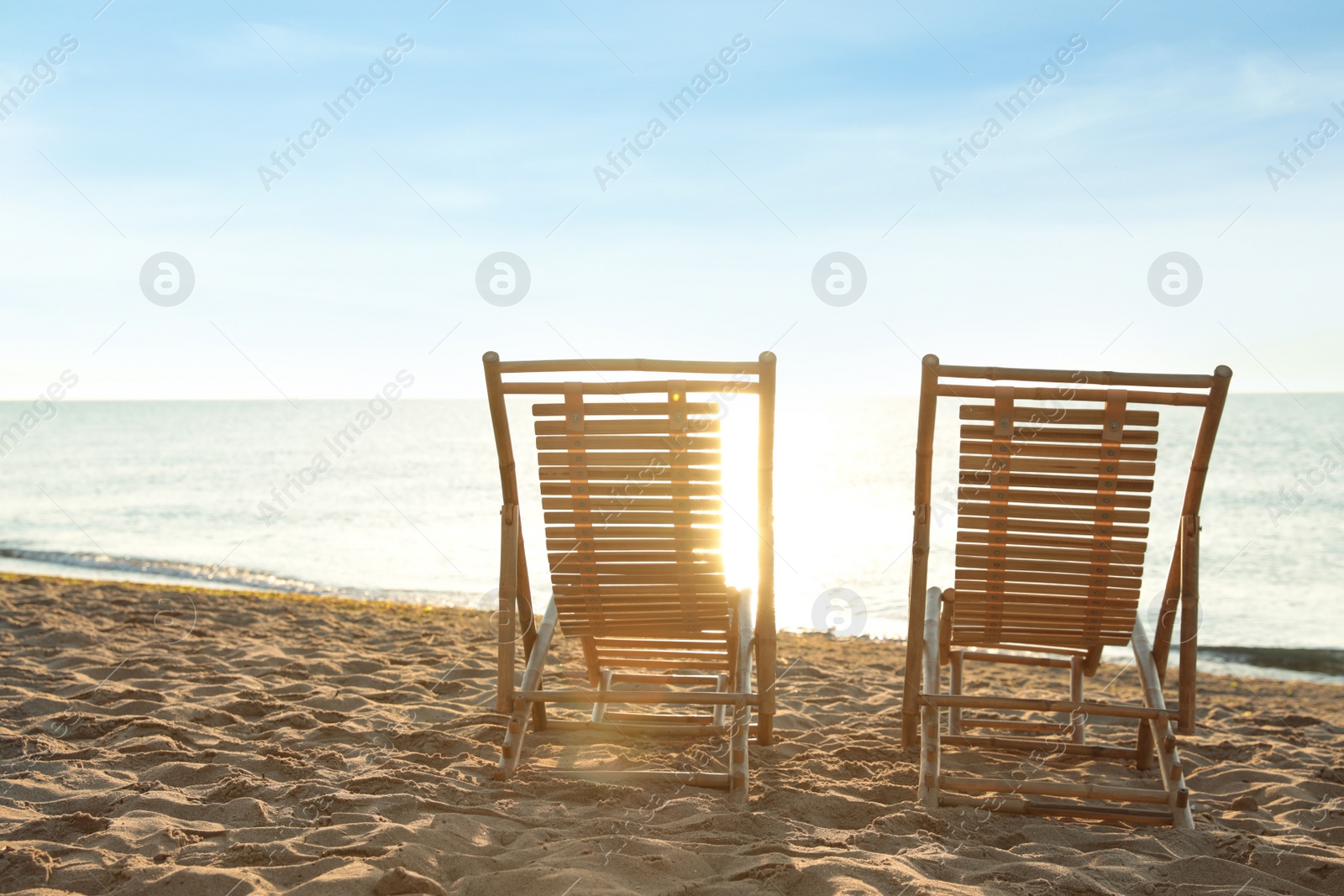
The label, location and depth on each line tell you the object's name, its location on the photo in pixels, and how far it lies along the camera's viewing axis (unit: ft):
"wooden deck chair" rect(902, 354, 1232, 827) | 11.38
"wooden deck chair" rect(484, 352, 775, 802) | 11.83
